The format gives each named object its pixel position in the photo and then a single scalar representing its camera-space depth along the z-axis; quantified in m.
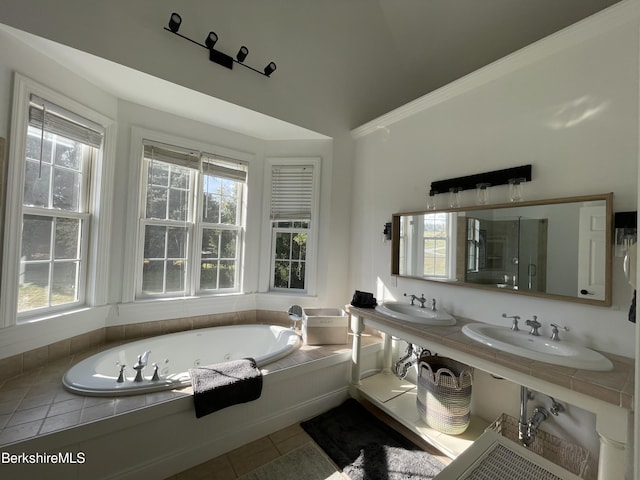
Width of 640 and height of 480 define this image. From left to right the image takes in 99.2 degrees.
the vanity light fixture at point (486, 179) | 1.67
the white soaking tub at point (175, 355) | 1.57
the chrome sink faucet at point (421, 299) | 2.17
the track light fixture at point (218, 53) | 1.82
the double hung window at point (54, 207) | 1.76
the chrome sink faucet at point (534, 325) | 1.53
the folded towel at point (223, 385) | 1.59
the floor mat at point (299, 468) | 1.56
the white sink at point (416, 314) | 1.78
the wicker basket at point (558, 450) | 1.35
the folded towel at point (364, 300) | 2.25
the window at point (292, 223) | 2.94
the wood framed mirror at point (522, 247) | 1.40
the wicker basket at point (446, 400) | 1.75
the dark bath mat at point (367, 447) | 1.60
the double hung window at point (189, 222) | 2.46
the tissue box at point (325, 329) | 2.38
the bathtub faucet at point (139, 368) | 1.61
